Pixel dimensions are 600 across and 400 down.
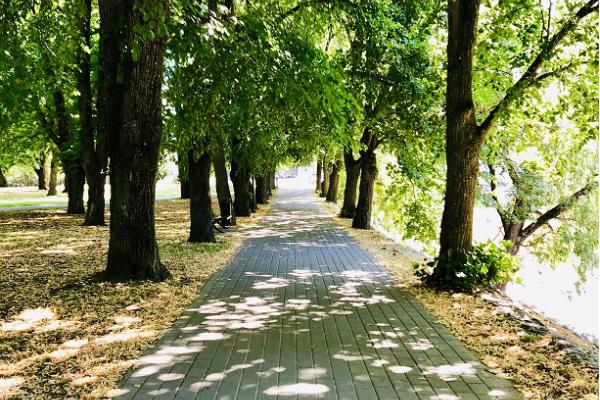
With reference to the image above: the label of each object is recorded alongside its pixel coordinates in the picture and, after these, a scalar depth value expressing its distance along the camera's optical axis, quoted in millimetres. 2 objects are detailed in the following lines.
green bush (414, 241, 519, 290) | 8680
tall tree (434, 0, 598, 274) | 8875
